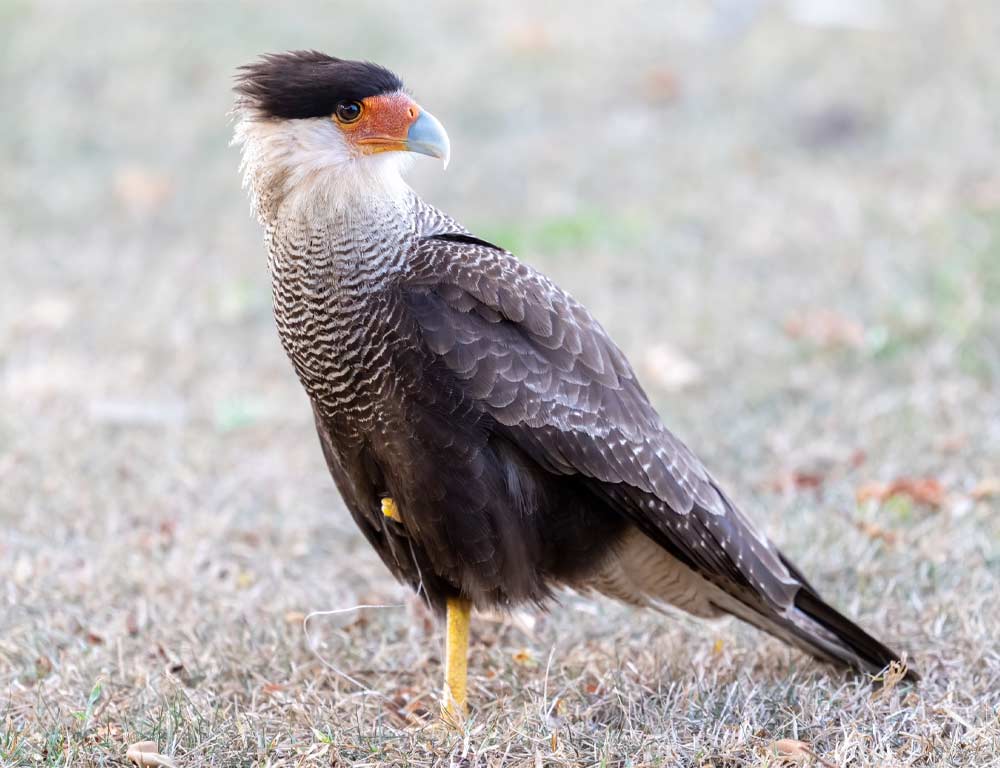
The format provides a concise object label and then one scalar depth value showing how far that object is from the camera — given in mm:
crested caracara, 6000
